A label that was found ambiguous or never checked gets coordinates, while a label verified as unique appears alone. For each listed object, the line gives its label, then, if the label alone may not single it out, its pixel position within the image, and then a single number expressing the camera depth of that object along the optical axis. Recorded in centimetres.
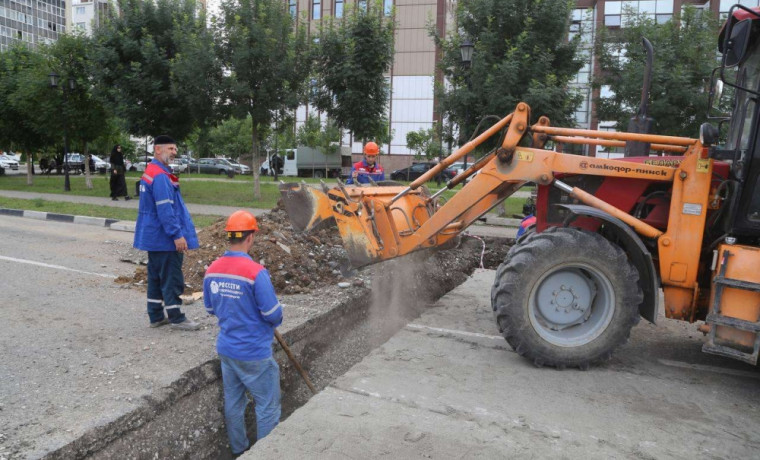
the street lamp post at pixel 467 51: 1355
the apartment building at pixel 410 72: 4616
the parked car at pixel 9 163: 3719
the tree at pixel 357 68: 1573
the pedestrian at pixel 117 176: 1753
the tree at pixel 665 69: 1265
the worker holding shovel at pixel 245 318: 371
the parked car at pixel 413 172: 3212
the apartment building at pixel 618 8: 3462
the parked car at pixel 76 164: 3942
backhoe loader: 418
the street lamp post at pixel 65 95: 1931
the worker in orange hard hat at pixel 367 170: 780
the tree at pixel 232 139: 4803
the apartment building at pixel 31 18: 7050
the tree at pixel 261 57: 1616
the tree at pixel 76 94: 2064
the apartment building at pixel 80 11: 8254
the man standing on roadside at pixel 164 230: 488
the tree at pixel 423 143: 4088
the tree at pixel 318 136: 4194
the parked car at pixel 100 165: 4029
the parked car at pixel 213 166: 4334
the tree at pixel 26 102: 2100
